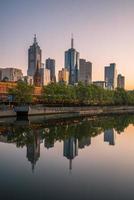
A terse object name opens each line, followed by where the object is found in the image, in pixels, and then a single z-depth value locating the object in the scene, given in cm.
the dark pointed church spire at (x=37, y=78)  18262
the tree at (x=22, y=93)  9731
